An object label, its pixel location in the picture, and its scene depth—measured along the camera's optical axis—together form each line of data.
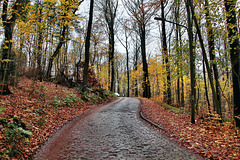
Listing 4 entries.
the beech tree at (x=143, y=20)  17.86
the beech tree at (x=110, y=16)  24.95
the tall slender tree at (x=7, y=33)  8.38
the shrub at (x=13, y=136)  4.24
